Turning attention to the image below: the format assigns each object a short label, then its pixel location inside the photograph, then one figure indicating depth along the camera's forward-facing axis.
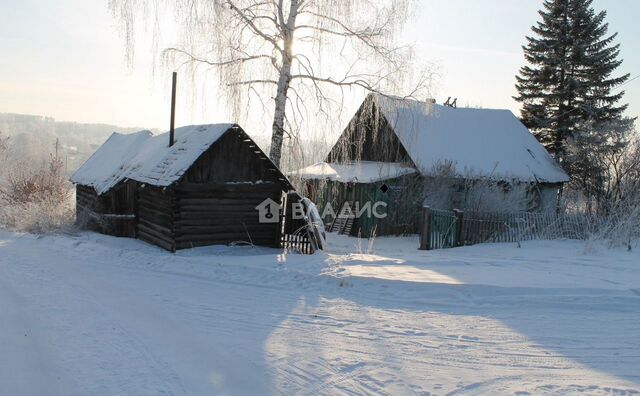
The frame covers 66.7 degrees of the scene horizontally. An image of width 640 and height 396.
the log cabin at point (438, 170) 20.53
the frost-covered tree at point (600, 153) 24.61
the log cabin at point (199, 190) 12.58
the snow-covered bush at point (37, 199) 16.14
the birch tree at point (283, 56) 13.58
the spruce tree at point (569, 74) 27.67
